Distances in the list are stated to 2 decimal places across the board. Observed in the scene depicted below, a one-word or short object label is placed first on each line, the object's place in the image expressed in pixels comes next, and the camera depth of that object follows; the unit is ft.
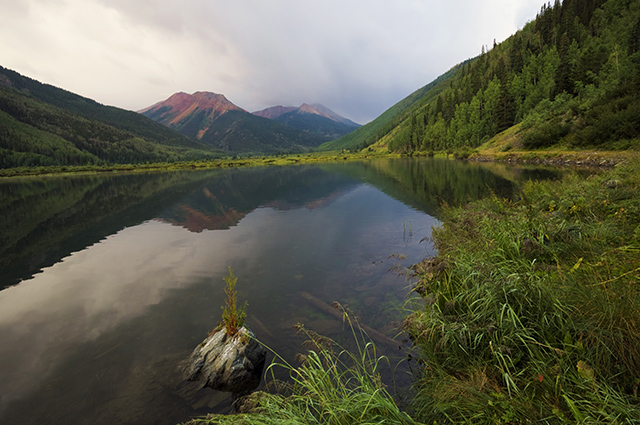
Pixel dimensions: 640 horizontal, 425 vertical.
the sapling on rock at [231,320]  23.34
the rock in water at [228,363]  20.98
